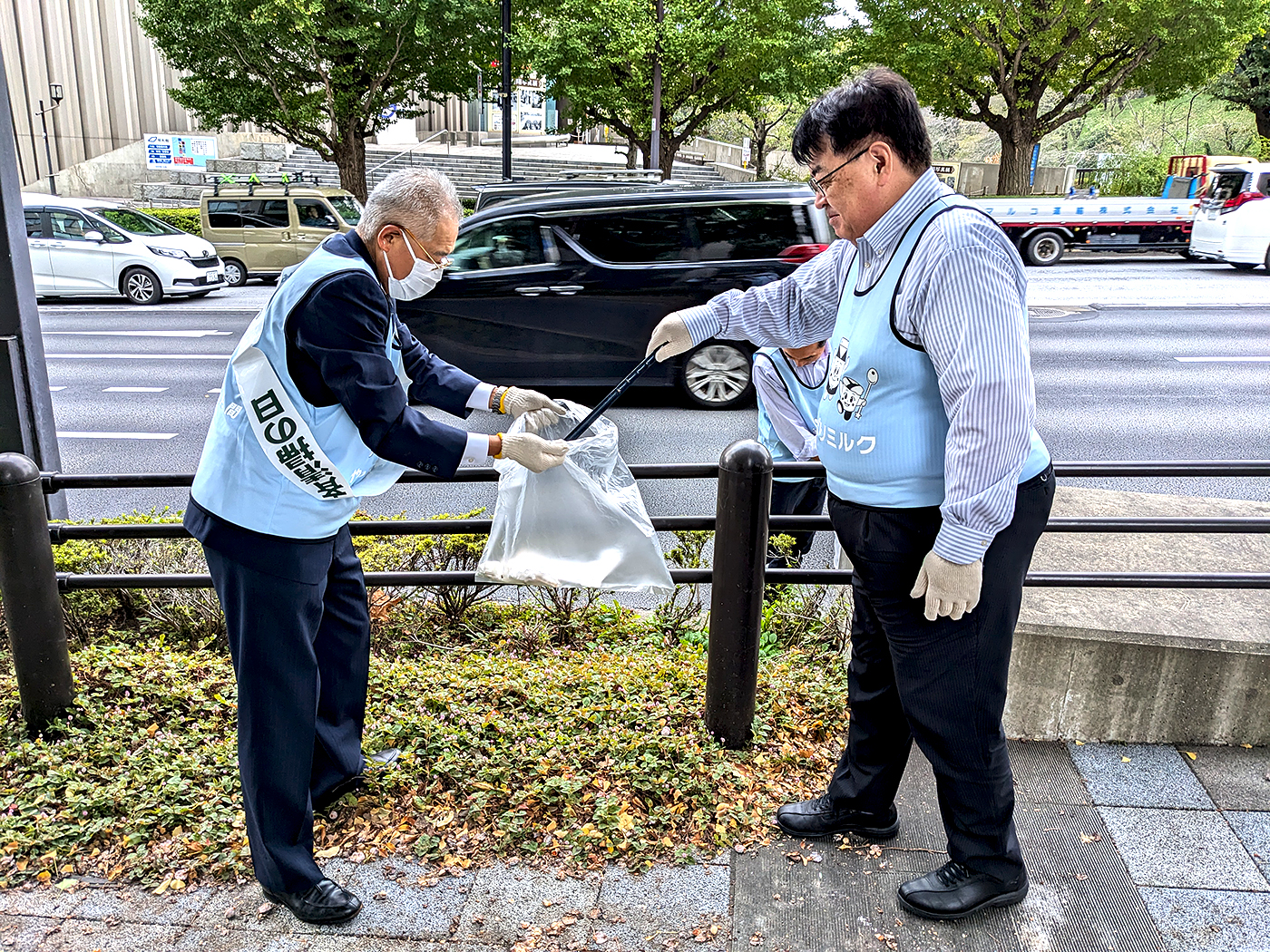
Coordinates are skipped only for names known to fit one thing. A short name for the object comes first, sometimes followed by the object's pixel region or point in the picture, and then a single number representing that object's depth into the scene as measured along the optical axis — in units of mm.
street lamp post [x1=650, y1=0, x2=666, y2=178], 24000
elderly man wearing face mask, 2256
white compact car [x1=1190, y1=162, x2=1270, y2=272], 18547
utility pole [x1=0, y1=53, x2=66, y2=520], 3955
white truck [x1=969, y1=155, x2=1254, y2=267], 20484
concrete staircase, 32625
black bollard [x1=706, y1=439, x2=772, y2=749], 2893
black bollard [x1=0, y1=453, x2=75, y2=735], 2955
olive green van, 18469
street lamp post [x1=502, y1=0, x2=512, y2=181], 22359
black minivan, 8820
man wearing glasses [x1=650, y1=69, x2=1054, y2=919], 2025
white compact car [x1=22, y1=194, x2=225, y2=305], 16453
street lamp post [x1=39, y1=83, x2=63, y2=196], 32344
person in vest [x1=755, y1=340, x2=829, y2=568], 3867
